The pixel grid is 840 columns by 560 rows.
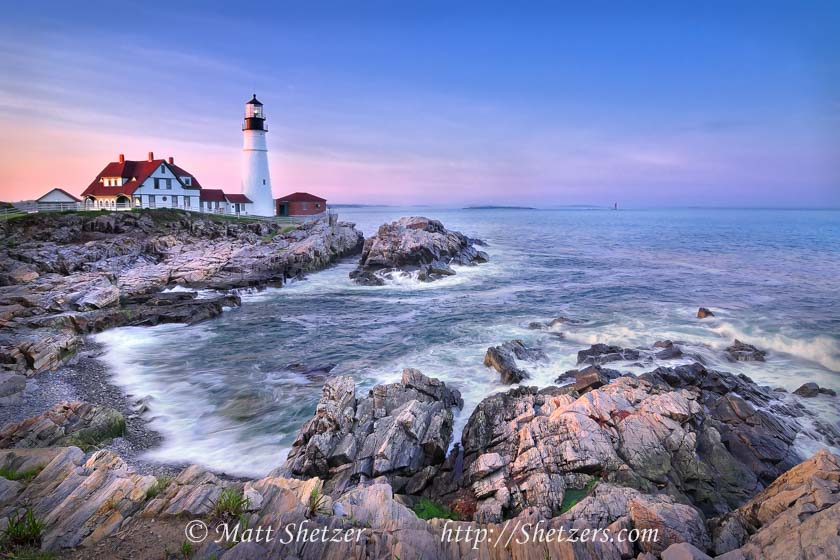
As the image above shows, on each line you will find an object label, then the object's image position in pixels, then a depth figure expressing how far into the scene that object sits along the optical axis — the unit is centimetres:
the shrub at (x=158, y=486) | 753
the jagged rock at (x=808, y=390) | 1494
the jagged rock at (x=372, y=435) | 1026
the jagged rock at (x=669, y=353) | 1825
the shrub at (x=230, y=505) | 688
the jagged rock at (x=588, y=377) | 1393
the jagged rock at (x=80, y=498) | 650
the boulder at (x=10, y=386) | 1368
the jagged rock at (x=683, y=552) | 570
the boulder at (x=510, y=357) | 1625
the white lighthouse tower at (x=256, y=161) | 6091
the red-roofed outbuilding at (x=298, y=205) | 6938
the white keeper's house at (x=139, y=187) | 5219
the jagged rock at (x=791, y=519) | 550
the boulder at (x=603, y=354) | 1781
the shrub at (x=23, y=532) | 616
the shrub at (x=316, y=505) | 713
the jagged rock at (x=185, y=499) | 702
